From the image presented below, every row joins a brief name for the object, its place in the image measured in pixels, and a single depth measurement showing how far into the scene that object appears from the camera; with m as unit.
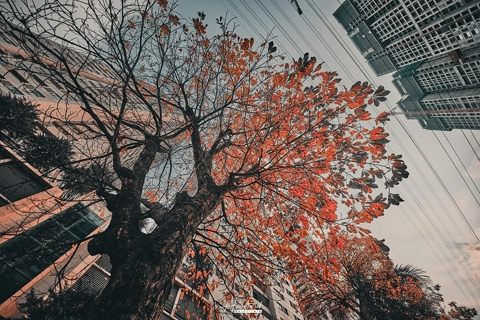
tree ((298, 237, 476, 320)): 10.98
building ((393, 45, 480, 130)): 57.03
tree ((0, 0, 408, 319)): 2.36
